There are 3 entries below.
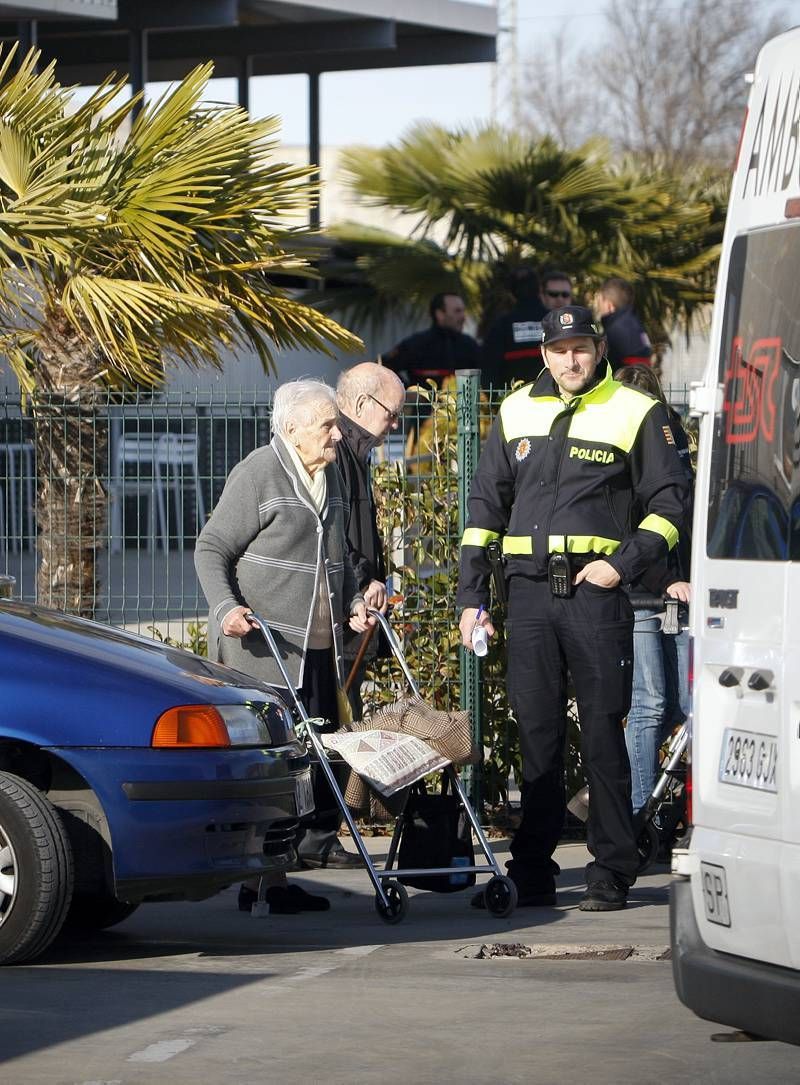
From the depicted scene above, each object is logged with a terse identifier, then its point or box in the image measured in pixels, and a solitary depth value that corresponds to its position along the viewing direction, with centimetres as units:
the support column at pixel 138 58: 4237
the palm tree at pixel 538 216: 4109
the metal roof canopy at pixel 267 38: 4297
